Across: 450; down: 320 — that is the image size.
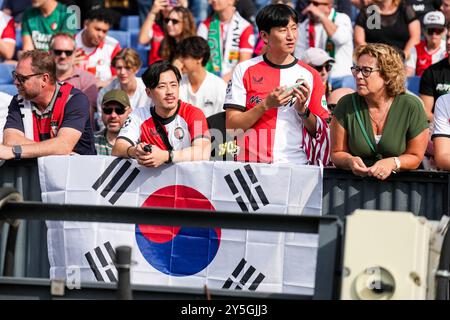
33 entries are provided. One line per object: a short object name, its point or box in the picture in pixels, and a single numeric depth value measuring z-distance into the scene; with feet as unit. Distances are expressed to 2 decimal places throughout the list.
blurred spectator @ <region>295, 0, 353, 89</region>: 37.83
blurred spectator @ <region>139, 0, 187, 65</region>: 41.29
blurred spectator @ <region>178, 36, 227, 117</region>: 33.58
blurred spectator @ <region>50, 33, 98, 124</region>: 35.65
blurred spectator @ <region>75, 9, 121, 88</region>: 39.22
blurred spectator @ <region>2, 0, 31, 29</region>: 44.83
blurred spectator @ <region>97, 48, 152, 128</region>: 35.04
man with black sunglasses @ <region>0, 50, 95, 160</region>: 26.20
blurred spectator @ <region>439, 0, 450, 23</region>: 37.11
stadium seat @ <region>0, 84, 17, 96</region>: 35.32
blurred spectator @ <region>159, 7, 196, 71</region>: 38.14
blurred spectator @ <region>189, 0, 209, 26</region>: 45.01
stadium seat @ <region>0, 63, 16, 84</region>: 38.40
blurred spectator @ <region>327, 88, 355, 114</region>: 31.17
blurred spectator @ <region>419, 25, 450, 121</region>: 32.01
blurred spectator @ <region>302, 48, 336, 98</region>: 32.68
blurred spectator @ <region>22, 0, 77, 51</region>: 41.37
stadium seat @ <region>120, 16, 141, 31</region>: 46.15
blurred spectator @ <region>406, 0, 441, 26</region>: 41.50
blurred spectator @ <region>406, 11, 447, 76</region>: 37.52
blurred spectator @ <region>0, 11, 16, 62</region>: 41.19
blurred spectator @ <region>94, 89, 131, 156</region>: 30.96
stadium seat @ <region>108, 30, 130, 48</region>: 43.15
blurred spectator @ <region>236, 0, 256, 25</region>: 41.68
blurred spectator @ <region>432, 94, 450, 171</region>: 24.06
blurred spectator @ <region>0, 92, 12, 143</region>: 29.27
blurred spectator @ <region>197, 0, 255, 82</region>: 39.01
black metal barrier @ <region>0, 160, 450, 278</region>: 23.65
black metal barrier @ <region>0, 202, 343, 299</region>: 16.71
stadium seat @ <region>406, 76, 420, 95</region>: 36.24
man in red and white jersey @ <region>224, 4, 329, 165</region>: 25.31
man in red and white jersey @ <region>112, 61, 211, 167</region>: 24.85
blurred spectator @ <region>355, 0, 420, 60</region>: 38.78
